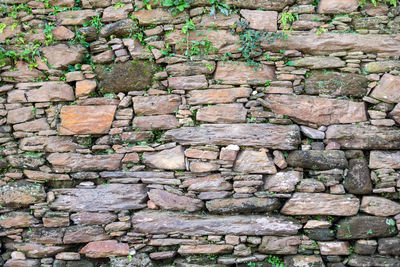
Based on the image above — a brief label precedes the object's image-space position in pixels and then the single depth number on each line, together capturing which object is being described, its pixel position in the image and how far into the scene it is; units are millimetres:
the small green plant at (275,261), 3773
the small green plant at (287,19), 3990
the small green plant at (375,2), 3934
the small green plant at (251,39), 3943
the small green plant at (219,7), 3969
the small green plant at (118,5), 4121
